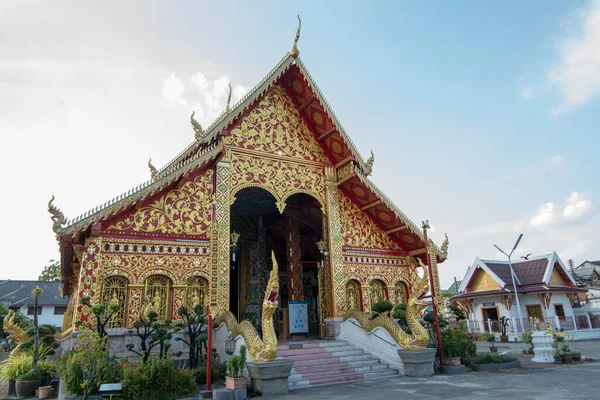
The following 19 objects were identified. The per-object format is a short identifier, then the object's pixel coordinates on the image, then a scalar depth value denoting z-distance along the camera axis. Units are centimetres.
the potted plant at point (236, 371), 764
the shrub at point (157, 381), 697
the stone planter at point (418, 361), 961
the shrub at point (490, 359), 1079
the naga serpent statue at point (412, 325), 990
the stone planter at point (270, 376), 796
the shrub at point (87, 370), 678
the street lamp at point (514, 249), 2103
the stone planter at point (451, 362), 1028
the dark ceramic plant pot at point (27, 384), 917
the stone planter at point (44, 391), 877
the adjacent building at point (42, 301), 3578
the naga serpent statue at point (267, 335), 829
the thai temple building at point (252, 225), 995
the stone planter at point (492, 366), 1048
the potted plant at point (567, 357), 1151
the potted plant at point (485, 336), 2162
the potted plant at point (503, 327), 2180
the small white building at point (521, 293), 2298
